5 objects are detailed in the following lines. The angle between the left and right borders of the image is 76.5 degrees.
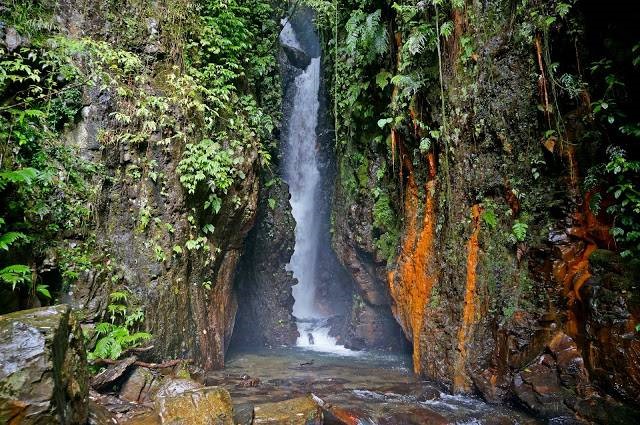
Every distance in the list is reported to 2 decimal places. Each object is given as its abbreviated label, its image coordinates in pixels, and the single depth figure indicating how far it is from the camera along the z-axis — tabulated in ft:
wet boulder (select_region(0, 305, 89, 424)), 10.65
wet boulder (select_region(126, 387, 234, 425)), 16.48
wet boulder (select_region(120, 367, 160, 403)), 19.49
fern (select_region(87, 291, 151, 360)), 20.61
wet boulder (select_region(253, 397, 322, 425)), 19.27
